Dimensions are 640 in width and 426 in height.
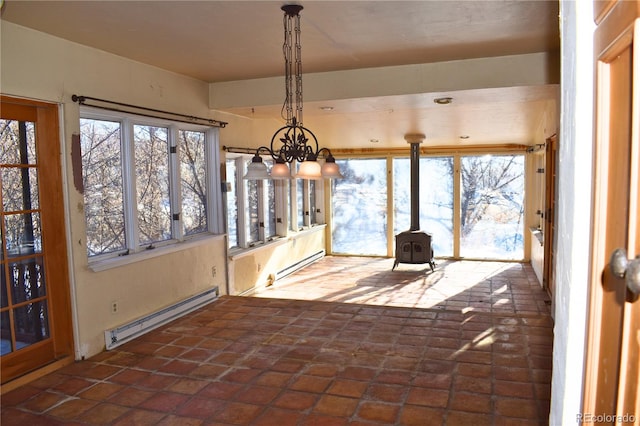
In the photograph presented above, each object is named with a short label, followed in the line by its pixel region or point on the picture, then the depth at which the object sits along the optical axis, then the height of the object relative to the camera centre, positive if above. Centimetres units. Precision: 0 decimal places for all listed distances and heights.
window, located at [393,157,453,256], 953 -32
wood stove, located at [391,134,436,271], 820 -104
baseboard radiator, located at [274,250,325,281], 739 -149
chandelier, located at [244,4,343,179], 326 +18
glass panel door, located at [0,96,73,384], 313 -39
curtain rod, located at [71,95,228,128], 355 +71
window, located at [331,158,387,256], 1000 -58
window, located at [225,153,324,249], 616 -34
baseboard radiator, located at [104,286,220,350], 383 -124
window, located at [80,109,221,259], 390 +4
